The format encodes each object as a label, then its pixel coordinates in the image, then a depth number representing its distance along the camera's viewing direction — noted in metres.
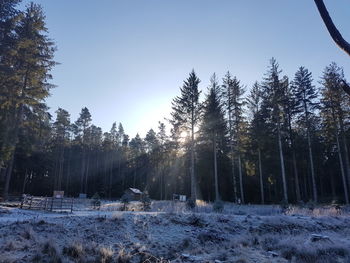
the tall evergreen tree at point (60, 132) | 53.43
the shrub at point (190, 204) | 20.37
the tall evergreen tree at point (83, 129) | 58.78
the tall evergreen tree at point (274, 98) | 28.97
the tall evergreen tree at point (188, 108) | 29.22
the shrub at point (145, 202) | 20.65
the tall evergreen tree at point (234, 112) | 32.88
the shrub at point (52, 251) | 8.35
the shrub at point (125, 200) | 20.99
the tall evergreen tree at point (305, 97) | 32.03
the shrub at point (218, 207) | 18.70
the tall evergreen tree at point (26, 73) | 21.16
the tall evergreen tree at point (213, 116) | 31.50
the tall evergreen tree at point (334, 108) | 30.06
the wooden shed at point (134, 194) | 44.00
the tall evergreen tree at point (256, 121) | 34.19
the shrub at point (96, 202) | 22.42
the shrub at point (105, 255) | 8.48
